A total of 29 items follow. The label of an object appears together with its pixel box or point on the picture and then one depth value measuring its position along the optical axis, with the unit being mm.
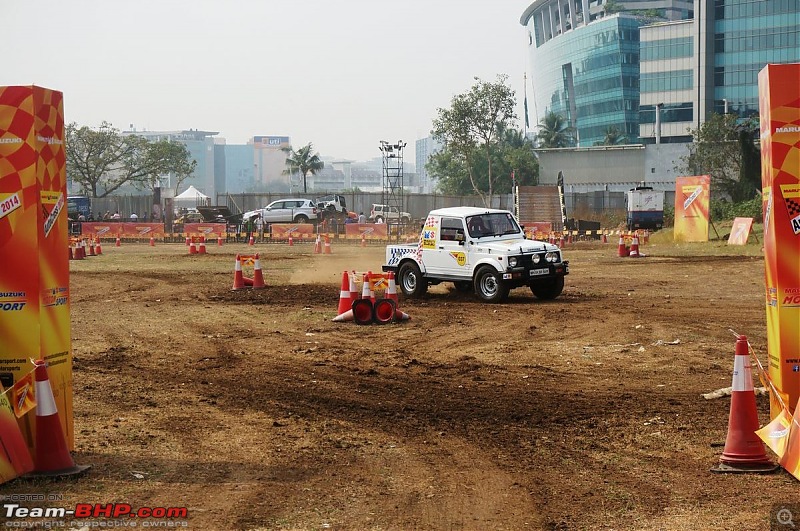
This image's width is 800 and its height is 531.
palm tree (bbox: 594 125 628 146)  135638
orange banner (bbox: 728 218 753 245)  36500
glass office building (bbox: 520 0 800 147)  109625
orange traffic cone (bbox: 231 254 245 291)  22844
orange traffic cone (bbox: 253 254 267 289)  22844
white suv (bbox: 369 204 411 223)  61281
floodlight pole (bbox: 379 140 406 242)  56678
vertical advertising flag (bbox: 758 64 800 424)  7605
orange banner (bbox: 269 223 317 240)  53500
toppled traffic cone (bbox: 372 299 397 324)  16547
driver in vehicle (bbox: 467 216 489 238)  20078
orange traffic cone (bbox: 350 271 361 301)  17203
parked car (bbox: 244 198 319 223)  58781
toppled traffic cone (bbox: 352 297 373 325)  16438
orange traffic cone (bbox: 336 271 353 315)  17031
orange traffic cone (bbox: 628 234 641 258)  33094
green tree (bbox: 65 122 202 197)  89125
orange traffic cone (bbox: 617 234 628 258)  33612
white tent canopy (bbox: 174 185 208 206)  82838
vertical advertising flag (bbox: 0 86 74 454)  7230
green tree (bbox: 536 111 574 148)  129375
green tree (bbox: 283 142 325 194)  114000
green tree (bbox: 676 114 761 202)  57906
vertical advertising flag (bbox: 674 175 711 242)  38688
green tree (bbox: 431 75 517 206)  72125
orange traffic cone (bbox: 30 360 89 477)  7199
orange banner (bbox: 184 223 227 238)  54375
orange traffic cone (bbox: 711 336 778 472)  7234
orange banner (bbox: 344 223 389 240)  52156
